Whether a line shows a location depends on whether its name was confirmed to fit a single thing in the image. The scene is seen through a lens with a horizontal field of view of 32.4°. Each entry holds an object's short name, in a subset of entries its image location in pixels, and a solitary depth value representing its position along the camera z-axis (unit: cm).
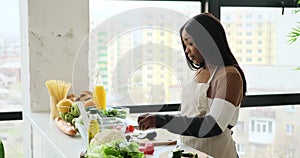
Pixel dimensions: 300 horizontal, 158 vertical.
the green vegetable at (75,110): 238
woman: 211
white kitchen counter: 198
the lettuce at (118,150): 162
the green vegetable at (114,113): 218
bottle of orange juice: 249
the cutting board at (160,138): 207
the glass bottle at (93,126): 197
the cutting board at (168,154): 179
